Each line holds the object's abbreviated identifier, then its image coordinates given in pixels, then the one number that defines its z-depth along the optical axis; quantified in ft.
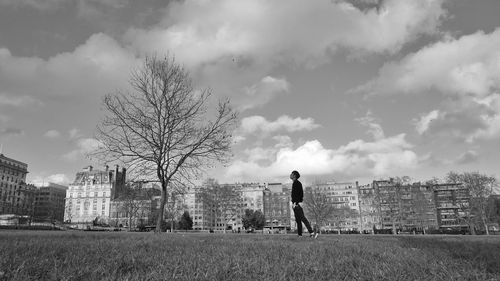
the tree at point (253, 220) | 366.63
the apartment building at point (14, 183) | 480.64
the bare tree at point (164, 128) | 67.77
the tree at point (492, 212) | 238.33
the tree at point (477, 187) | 225.56
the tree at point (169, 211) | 314.14
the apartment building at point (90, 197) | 579.48
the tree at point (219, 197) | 350.84
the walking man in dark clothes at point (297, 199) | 41.47
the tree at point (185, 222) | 361.30
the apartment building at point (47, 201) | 615.16
